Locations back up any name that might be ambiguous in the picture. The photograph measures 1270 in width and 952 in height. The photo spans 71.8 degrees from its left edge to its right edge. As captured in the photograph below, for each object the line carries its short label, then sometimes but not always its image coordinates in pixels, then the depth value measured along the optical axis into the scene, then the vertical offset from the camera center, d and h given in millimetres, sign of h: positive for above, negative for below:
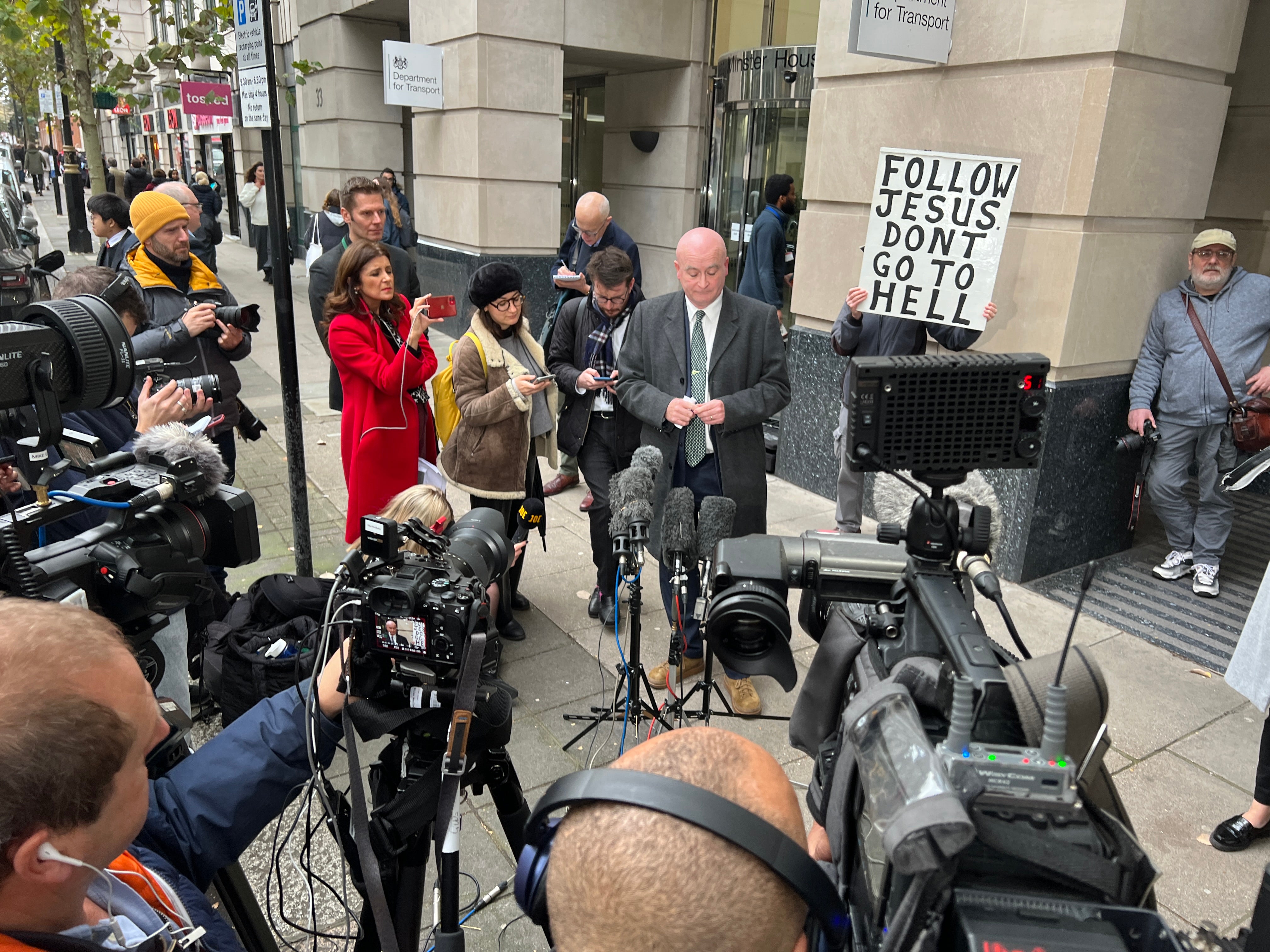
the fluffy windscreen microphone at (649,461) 3371 -1008
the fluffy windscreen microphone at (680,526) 3291 -1224
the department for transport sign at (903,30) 4680 +892
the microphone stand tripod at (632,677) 2967 -1756
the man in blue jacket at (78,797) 1123 -814
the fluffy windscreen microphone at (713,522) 3486 -1263
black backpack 3287 -1731
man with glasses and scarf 4535 -1031
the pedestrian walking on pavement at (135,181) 15125 -240
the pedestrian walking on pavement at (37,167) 33062 -201
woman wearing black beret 4254 -1007
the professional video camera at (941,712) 1007 -696
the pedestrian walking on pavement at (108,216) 8258 -465
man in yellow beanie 4746 -652
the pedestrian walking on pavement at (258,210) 14602 -706
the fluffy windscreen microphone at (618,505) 3045 -1095
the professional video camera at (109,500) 2041 -808
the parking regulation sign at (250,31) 4301 +670
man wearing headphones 918 -699
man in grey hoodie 4906 -955
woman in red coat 4137 -896
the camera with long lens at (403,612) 1879 -886
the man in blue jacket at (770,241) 7777 -416
